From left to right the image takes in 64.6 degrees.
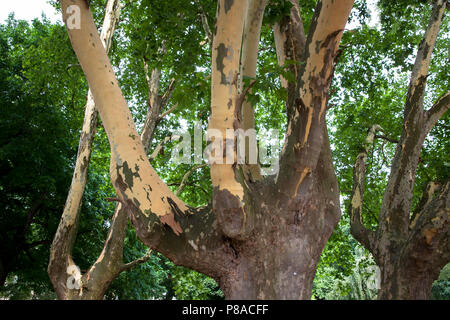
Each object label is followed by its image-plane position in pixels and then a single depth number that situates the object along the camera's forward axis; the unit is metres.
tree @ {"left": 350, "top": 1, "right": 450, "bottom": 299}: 2.97
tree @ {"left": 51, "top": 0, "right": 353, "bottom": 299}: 2.60
